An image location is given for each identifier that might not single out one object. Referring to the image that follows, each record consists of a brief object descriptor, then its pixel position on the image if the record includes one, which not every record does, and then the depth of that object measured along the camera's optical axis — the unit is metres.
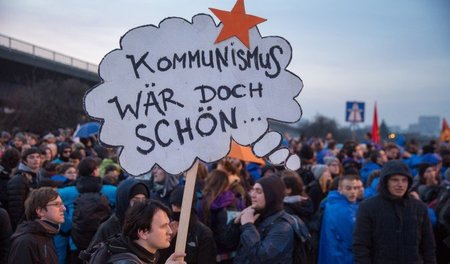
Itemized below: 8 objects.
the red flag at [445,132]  18.18
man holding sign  2.80
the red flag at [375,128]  16.45
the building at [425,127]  117.83
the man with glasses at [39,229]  3.84
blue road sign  15.70
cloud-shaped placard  3.14
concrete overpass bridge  33.25
